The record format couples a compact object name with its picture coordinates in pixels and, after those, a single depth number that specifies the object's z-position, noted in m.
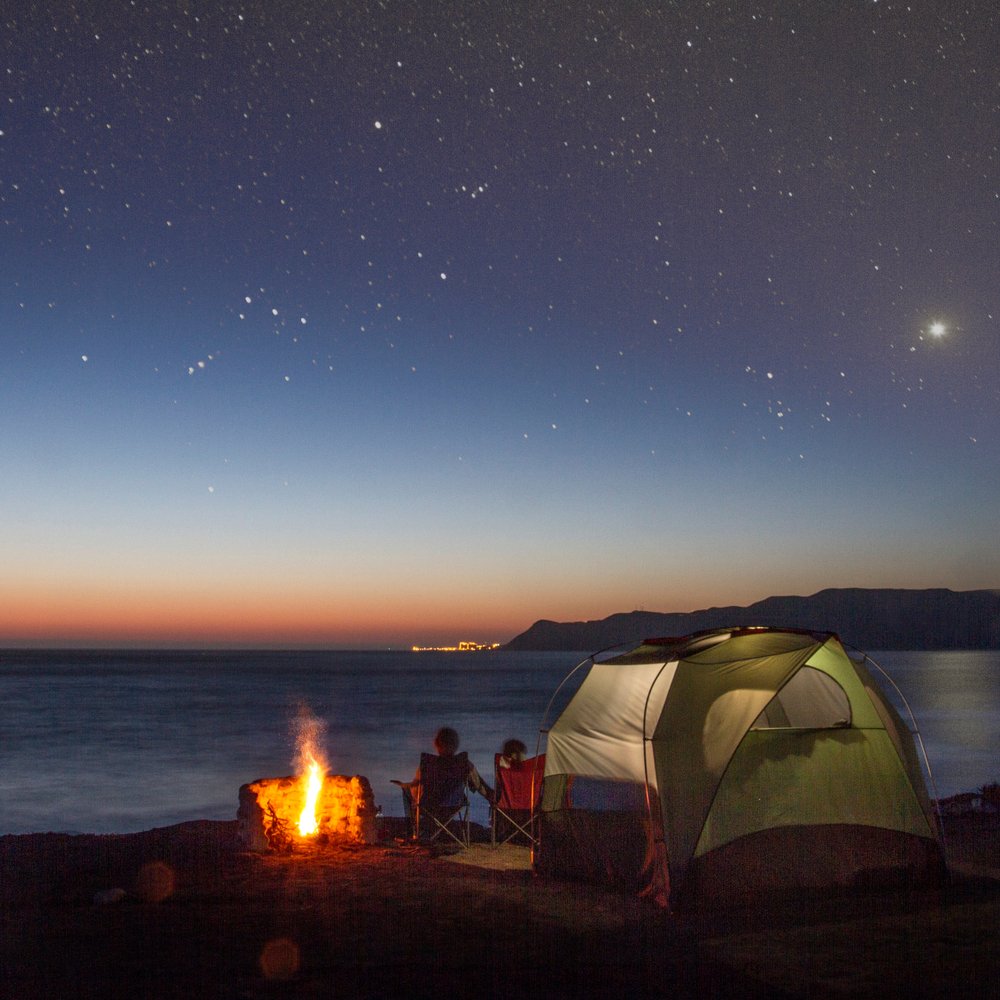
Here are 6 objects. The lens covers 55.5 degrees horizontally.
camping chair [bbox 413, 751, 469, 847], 9.19
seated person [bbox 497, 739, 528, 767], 9.20
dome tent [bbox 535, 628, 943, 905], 6.96
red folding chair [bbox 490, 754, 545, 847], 8.96
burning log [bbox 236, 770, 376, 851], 8.62
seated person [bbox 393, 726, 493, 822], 9.20
